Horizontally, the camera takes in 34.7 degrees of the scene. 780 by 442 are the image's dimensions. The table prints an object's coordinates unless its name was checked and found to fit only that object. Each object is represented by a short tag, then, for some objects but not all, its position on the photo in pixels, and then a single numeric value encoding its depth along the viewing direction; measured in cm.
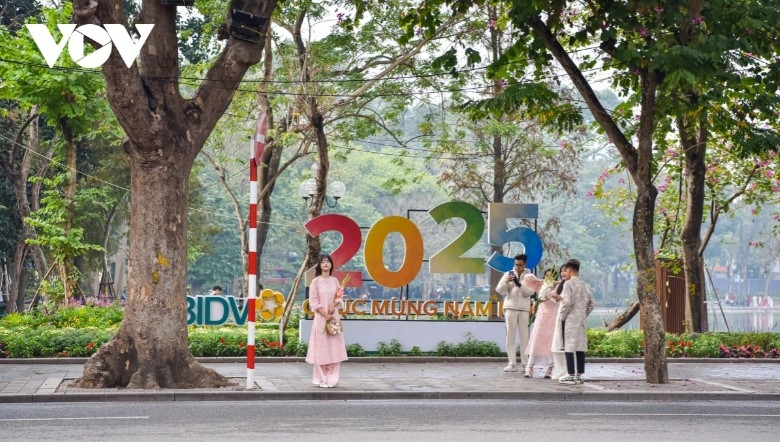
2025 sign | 2373
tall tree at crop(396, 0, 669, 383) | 1772
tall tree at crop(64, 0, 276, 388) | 1617
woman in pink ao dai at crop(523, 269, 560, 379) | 1912
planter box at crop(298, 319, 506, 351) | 2353
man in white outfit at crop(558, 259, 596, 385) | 1803
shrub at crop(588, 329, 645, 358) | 2430
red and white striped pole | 1606
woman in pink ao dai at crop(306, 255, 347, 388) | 1700
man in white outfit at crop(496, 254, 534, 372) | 2016
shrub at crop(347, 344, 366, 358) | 2312
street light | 3309
